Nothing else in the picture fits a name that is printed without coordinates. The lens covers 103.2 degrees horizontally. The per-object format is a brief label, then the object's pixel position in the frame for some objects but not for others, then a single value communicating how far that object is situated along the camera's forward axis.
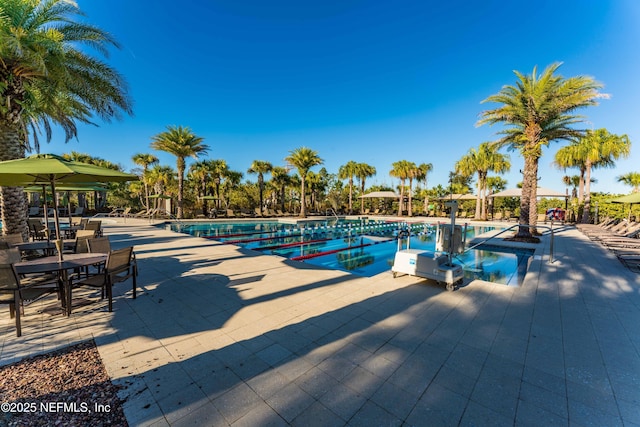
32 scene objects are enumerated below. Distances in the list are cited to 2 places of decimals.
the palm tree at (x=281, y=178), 30.09
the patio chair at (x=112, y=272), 3.57
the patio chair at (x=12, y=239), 5.05
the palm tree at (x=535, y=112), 10.02
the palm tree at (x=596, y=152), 18.06
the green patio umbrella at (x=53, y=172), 3.34
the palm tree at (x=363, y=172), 35.12
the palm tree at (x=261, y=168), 28.81
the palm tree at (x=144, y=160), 28.00
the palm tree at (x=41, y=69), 5.36
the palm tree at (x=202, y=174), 28.18
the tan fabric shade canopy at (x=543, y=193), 18.94
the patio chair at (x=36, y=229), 8.44
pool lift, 4.64
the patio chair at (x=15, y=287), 2.92
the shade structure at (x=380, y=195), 29.66
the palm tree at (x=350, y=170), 35.00
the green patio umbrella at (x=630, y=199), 8.24
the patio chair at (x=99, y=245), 4.57
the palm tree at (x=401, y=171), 30.06
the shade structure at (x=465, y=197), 26.77
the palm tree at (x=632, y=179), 20.48
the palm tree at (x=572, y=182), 27.33
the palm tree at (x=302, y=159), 27.50
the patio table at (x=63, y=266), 3.34
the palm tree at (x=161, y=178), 29.44
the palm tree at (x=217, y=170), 28.16
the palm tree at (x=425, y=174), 30.86
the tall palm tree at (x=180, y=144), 20.86
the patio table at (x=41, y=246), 4.90
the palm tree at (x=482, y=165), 22.00
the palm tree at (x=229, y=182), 30.38
